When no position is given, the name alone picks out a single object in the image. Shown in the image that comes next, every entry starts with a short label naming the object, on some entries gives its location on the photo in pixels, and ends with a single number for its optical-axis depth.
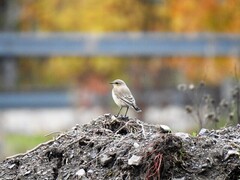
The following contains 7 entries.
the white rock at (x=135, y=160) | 10.94
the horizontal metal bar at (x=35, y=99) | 46.54
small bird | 14.96
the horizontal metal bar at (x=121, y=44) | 42.96
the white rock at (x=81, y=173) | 11.31
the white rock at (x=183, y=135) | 11.48
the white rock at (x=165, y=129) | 11.86
